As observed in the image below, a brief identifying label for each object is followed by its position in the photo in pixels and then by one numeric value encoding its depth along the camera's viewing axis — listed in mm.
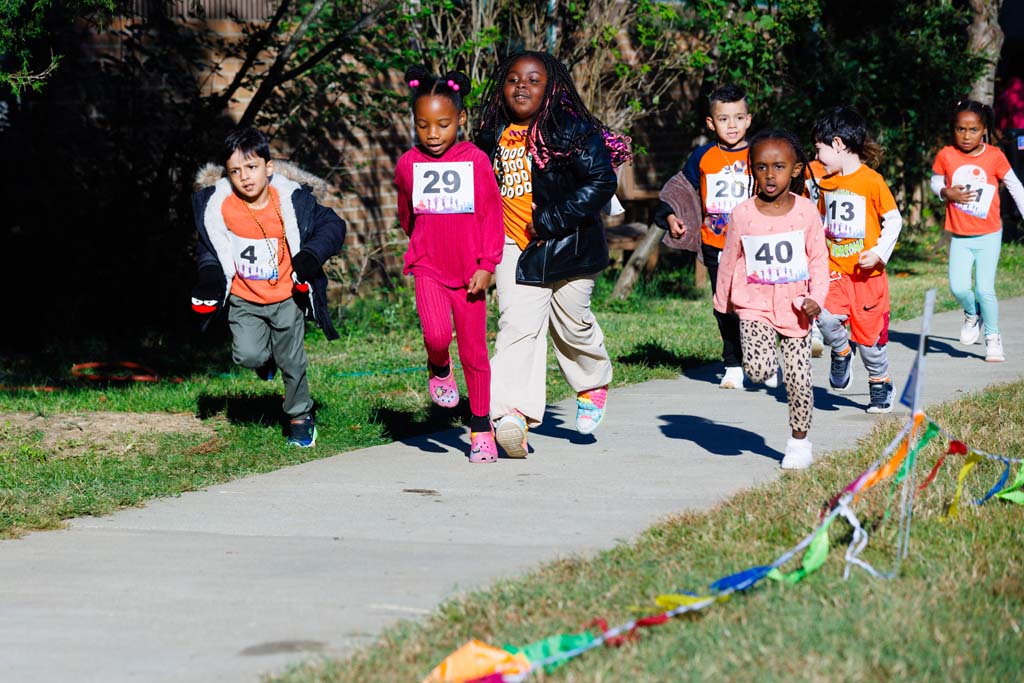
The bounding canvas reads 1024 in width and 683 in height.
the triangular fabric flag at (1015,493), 10451
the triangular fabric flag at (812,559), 8244
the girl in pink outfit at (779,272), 11801
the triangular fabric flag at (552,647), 7147
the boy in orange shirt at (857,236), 14903
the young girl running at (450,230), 12263
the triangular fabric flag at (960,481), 9894
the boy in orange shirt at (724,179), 16194
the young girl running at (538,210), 12453
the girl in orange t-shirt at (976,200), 18306
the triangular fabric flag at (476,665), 6993
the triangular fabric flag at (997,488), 10458
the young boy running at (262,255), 13062
